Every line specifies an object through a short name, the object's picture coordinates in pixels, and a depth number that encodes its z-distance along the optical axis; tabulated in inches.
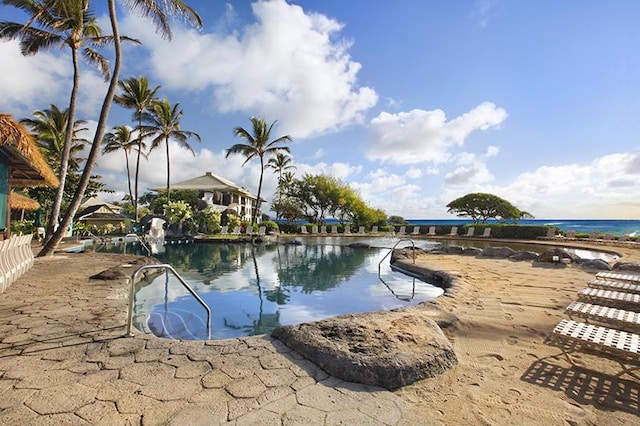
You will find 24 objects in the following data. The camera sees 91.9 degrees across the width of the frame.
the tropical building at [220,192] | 1221.5
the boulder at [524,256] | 420.2
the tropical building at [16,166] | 275.5
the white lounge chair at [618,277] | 234.7
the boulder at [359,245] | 649.4
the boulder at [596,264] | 343.0
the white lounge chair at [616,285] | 214.5
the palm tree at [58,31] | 403.9
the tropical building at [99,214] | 1041.5
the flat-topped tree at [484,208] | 1315.2
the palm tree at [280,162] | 1389.9
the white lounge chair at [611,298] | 182.7
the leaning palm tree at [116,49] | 377.1
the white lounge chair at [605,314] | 135.8
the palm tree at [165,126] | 971.3
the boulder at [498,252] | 452.8
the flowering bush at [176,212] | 835.4
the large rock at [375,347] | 107.6
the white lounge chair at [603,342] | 108.6
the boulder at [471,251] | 486.8
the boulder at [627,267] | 322.8
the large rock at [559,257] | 378.0
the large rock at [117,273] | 268.7
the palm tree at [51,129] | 874.8
